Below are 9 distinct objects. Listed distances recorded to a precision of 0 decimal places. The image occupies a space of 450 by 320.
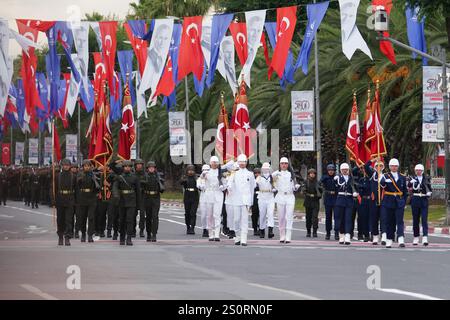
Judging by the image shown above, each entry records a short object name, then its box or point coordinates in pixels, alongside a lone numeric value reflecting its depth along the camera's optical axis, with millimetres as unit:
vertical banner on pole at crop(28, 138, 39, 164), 91312
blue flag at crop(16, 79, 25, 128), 70625
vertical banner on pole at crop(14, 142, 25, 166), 99125
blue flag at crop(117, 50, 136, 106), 58362
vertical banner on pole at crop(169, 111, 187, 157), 57344
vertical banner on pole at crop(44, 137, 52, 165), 85019
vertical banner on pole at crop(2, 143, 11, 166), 92600
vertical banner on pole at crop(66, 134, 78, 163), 78562
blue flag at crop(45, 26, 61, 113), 47188
